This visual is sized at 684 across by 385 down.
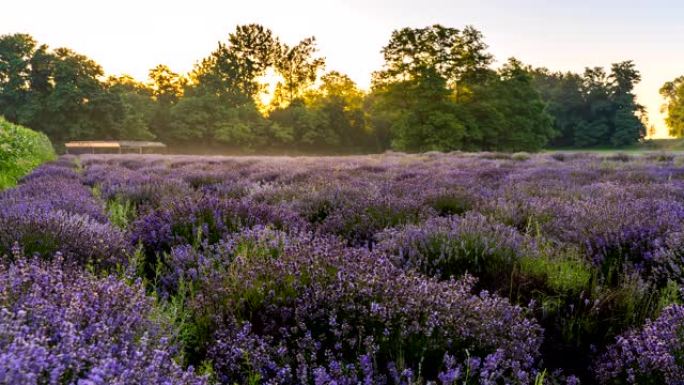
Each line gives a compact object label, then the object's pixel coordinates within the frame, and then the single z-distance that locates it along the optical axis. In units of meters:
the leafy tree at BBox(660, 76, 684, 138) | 74.69
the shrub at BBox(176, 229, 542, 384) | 1.76
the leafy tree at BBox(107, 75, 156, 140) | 57.47
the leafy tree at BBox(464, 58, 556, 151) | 50.91
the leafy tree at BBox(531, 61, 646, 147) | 72.19
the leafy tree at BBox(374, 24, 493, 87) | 50.50
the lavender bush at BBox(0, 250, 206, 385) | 1.09
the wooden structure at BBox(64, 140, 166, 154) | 48.56
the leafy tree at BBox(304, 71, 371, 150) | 61.91
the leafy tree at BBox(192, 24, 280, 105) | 66.44
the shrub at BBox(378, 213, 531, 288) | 3.01
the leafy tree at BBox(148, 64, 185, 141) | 66.94
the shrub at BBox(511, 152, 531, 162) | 17.27
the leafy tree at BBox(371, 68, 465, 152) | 47.34
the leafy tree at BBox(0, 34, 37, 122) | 54.41
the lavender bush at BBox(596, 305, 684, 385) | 1.72
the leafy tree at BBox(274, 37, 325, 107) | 68.25
